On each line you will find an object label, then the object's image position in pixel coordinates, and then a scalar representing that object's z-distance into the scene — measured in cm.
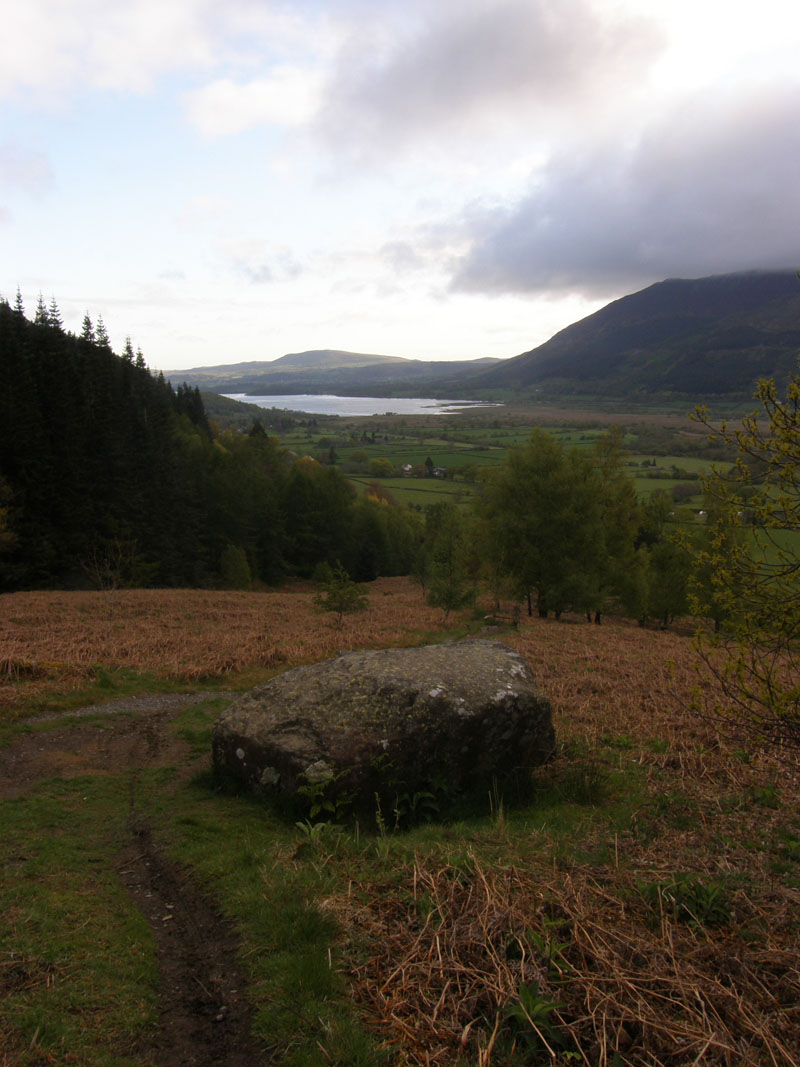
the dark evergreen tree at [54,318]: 5262
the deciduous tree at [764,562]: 659
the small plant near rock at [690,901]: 547
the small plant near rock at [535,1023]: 417
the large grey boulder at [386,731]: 890
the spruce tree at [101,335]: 5758
